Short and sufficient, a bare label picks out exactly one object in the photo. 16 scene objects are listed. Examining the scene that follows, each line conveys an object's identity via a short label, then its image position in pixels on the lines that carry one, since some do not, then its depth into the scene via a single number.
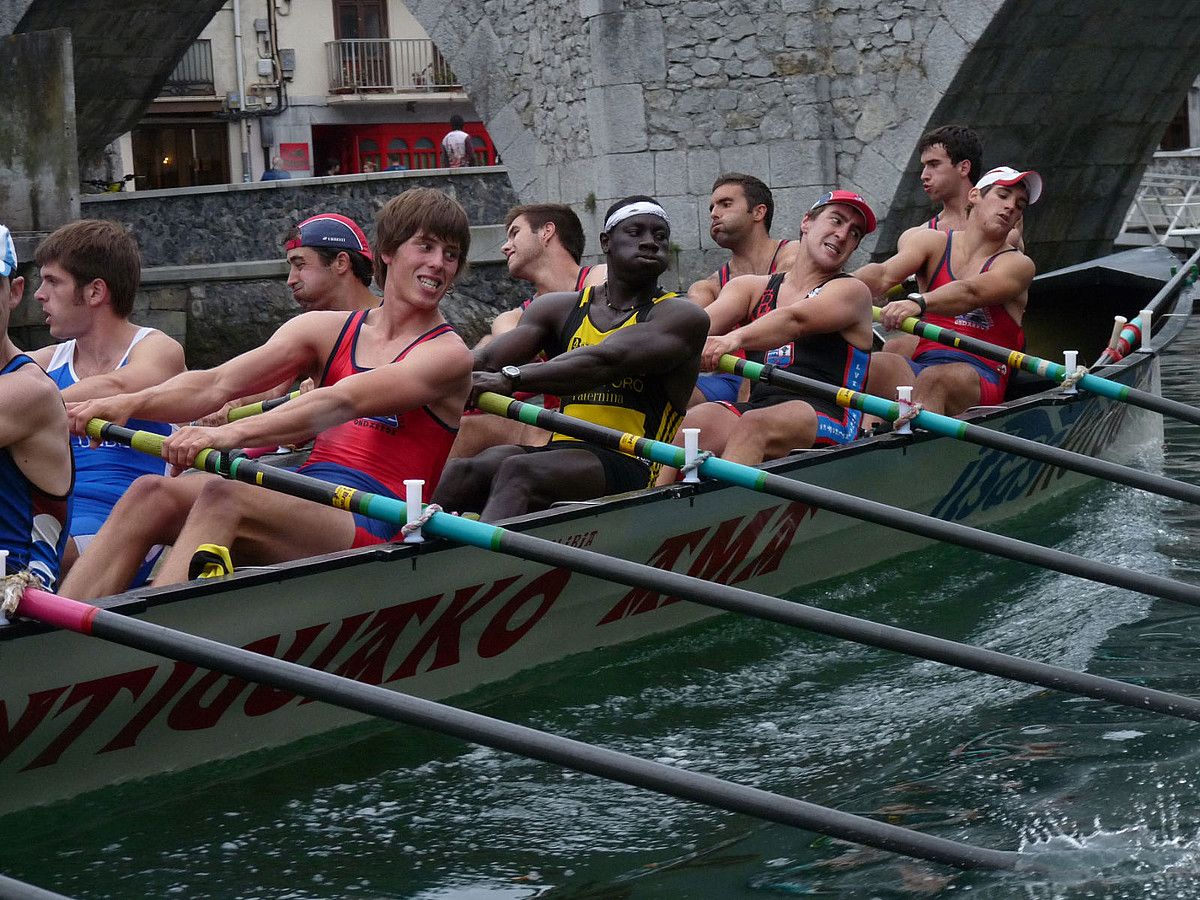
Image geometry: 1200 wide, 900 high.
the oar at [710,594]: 7.48
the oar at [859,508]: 8.82
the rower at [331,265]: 10.53
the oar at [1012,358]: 13.62
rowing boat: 7.35
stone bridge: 22.23
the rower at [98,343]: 8.99
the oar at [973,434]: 10.94
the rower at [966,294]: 13.96
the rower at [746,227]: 13.77
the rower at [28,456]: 6.91
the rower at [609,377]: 9.91
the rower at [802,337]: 11.55
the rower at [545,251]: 12.72
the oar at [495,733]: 6.11
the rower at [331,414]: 8.18
